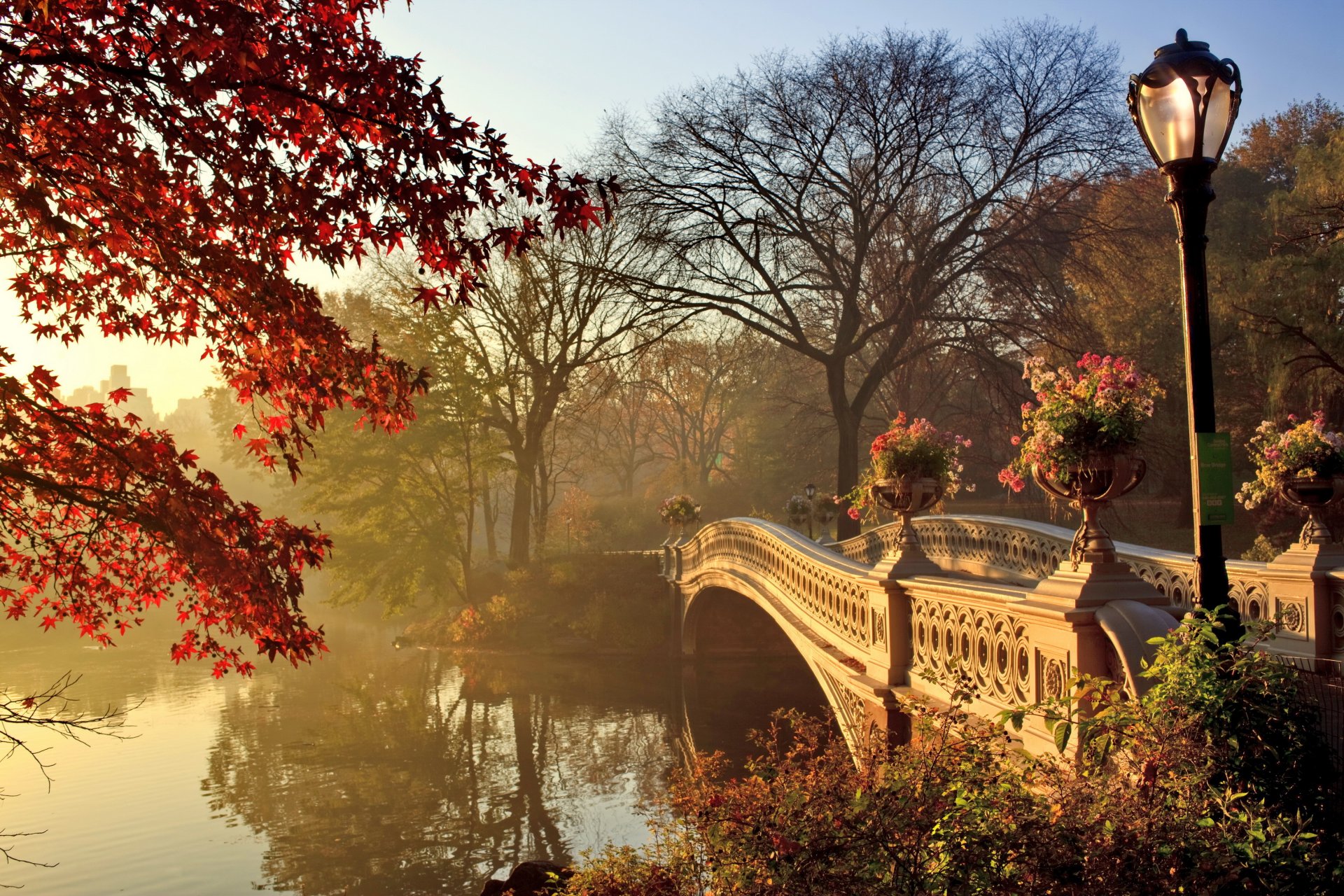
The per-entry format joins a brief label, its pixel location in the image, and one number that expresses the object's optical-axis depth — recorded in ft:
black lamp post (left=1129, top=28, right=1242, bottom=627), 14.94
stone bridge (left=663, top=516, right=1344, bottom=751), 17.67
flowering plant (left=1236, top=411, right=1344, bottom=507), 27.81
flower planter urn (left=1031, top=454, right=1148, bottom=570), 19.34
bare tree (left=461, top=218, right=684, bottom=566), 102.53
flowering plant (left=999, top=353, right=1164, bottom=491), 19.43
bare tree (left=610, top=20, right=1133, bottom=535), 68.69
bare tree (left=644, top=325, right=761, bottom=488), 153.48
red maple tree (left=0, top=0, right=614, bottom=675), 15.67
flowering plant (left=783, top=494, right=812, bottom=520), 89.76
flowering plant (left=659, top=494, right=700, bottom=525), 107.04
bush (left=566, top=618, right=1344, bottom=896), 11.52
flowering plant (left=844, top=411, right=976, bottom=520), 39.17
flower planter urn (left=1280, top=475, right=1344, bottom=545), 27.78
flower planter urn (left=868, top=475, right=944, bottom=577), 38.42
